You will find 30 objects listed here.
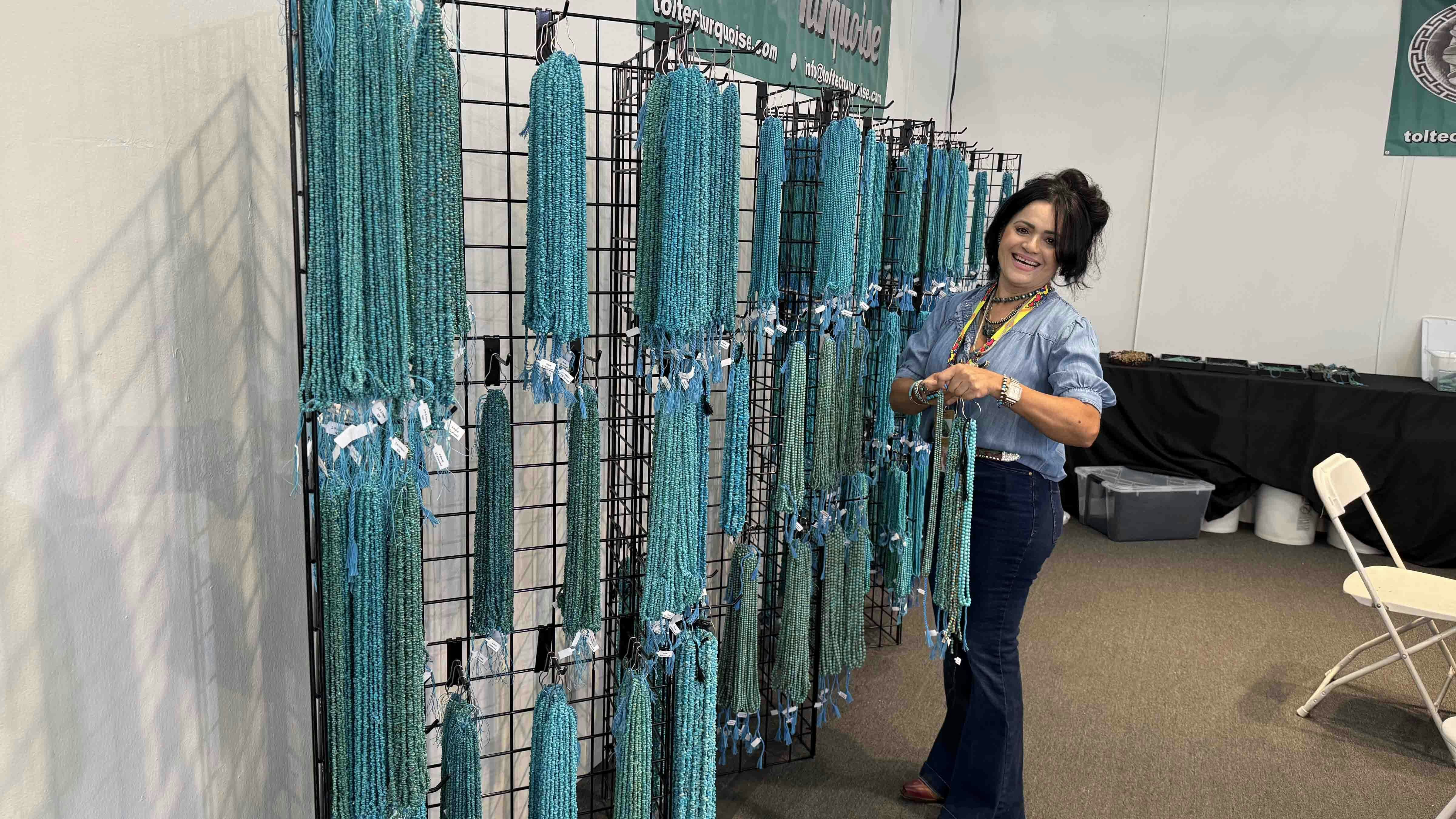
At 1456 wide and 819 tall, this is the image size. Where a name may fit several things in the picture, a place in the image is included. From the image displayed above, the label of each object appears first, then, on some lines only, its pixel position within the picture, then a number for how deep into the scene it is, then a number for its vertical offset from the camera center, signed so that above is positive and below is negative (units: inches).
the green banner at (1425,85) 235.0 +51.3
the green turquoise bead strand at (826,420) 110.8 -17.2
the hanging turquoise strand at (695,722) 84.1 -39.4
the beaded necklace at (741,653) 111.3 -44.6
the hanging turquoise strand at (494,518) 76.3 -20.5
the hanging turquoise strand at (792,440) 107.2 -19.0
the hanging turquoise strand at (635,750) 82.5 -41.1
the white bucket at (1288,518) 220.1 -51.4
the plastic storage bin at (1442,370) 214.7 -16.5
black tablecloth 203.3 -32.9
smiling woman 89.8 -12.1
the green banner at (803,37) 131.5 +38.7
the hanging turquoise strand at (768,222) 98.3 +4.9
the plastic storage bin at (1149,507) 217.5 -49.6
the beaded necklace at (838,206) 103.8 +7.2
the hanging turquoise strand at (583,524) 78.5 -21.5
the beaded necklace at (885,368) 124.8 -12.0
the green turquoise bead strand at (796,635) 116.0 -43.4
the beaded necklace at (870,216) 113.0 +6.9
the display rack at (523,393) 79.5 -11.8
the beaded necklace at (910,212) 125.9 +8.3
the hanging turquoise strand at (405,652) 64.1 -26.4
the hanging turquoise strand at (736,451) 89.4 -17.0
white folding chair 126.6 -40.1
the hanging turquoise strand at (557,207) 65.9 +3.8
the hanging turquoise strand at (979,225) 160.1 +8.9
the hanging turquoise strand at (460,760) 74.9 -38.6
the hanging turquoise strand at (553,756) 78.1 -39.7
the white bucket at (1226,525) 226.4 -54.9
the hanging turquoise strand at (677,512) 78.9 -20.3
